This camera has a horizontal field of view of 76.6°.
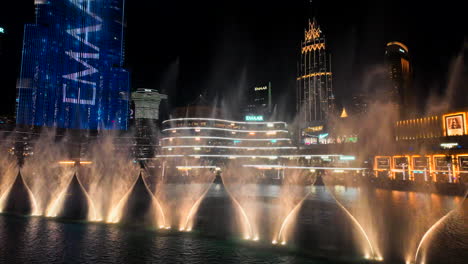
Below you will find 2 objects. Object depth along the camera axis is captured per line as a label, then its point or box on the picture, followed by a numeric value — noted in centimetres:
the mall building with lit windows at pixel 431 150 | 6125
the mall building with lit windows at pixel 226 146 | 9512
